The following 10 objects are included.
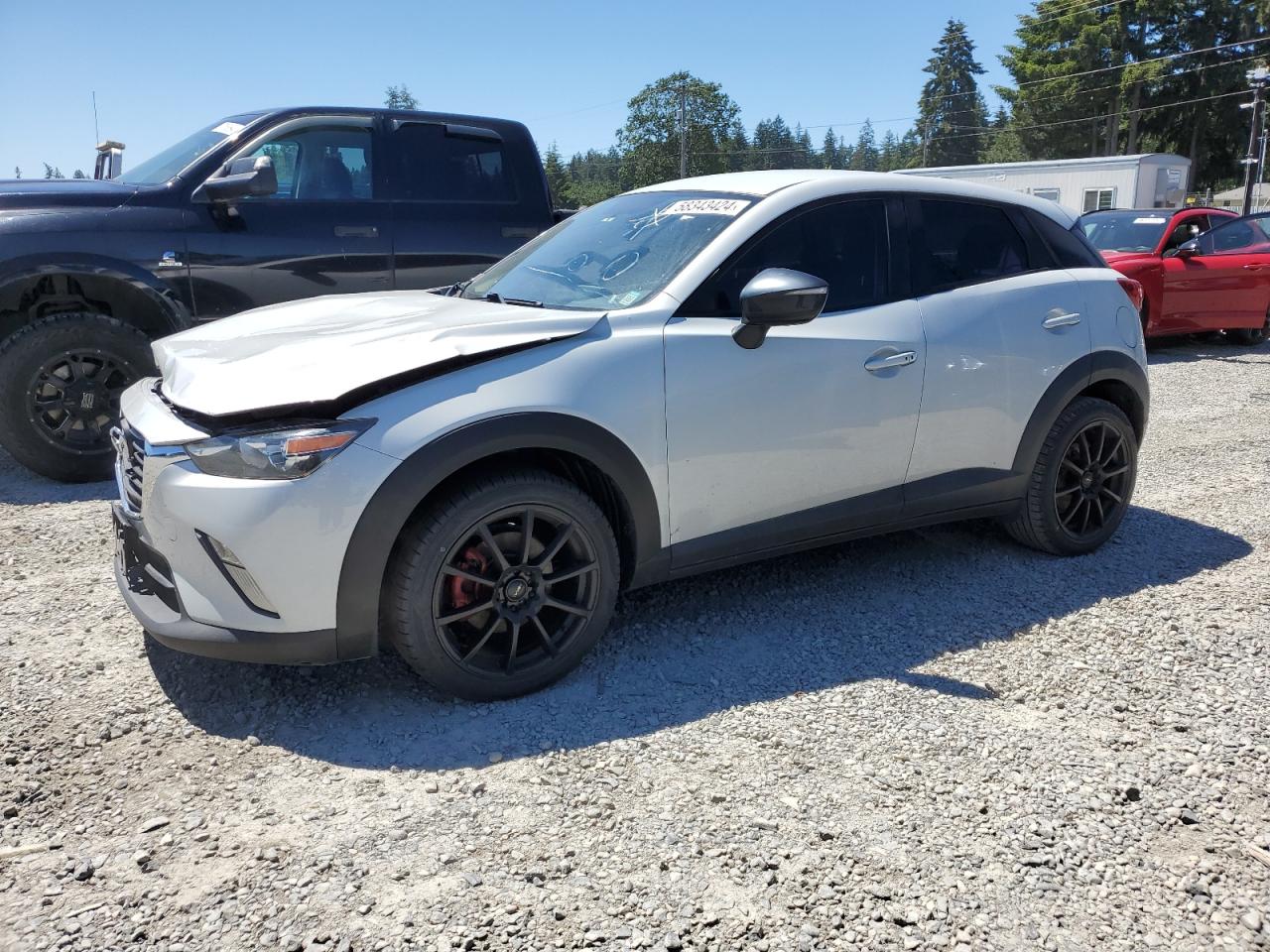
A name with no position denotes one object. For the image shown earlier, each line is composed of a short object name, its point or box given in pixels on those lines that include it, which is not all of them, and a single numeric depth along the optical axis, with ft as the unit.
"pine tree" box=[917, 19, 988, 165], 296.92
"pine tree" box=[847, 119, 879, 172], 482.69
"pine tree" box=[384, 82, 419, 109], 353.35
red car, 34.27
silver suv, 8.80
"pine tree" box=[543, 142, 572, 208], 272.72
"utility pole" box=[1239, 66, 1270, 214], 98.89
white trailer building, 93.76
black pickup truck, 16.66
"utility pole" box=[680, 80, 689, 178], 217.11
